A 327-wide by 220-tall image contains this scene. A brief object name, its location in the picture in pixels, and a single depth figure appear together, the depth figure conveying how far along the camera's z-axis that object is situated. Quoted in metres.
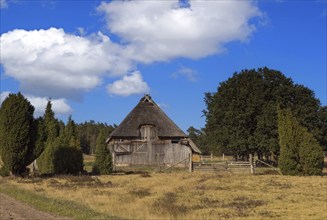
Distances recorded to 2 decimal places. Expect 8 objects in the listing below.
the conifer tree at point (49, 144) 36.88
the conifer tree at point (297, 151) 34.31
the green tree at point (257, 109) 53.00
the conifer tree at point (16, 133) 29.59
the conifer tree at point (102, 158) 38.53
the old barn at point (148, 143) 56.00
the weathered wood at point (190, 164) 40.59
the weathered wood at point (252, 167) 38.78
